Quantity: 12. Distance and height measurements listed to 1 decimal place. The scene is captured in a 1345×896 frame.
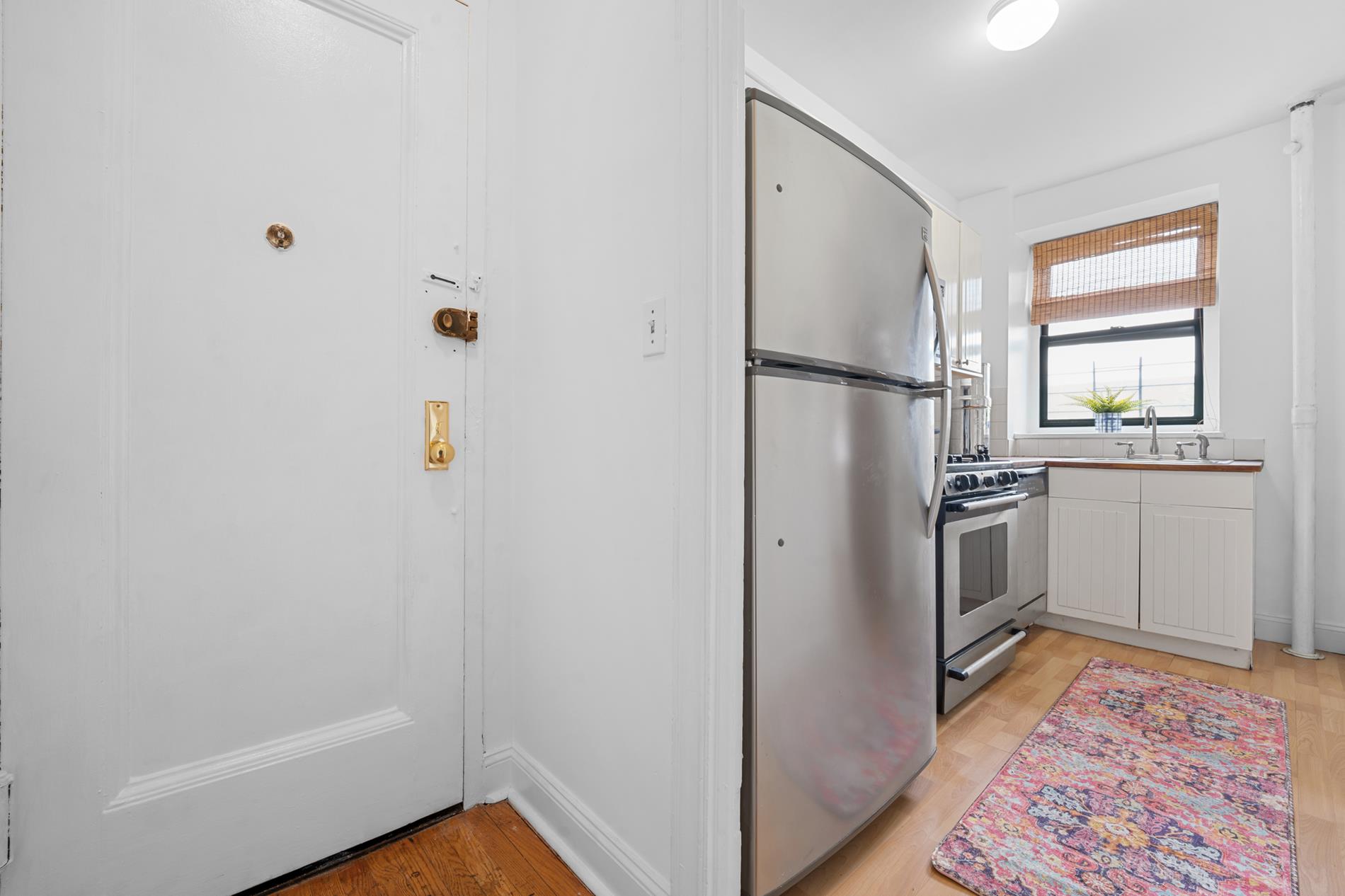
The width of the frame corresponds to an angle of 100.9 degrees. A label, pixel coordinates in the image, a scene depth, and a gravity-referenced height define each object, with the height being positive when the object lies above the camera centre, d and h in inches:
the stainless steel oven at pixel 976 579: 75.8 -19.8
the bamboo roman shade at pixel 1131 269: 123.0 +43.2
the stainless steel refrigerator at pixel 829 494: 42.3 -4.0
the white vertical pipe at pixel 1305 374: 101.3 +14.0
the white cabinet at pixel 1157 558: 95.3 -20.3
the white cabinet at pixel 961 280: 115.0 +37.2
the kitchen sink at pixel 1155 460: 108.5 -2.1
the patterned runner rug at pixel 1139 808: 49.3 -37.9
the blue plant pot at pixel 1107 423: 134.4 +6.4
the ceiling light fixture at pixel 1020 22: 76.7 +60.6
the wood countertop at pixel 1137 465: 94.7 -2.8
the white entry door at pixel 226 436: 38.8 +0.9
